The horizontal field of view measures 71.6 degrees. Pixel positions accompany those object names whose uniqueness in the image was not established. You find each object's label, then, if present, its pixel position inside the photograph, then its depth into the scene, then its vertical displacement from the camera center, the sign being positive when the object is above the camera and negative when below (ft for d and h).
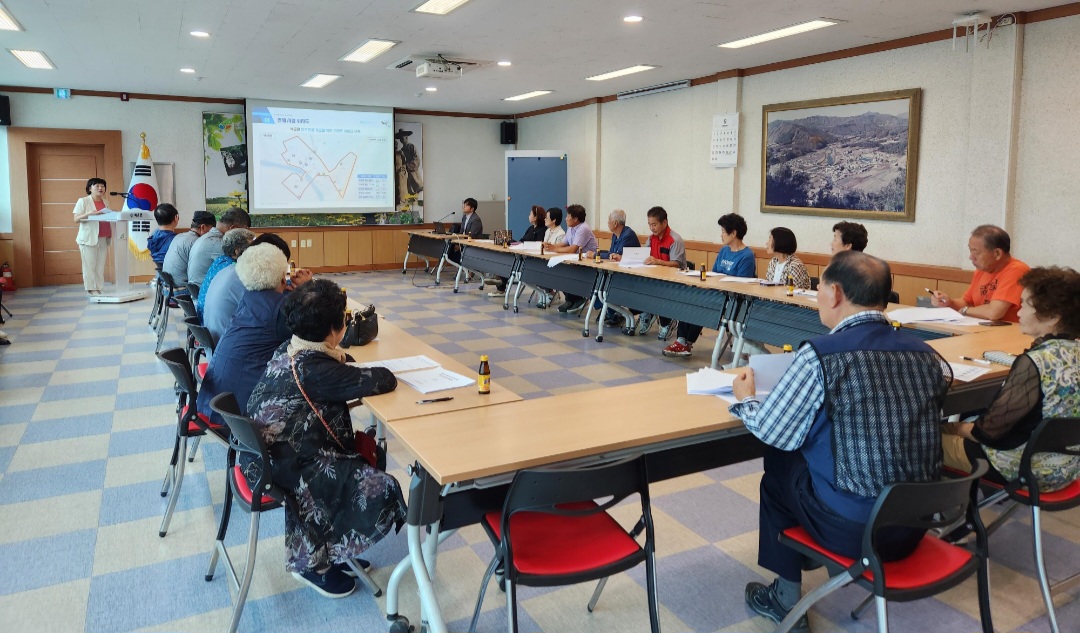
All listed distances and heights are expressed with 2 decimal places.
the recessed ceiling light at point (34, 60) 25.96 +5.89
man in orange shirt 13.85 -0.81
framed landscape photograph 23.27 +2.40
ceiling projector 26.02 +5.42
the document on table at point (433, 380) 9.15 -1.95
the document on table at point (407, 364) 10.18 -1.92
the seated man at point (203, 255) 18.24 -0.75
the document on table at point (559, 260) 25.16 -1.12
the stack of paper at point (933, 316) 13.98 -1.67
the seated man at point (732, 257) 20.59 -0.82
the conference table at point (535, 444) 6.73 -2.05
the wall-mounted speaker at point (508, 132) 45.29 +5.67
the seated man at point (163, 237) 23.70 -0.42
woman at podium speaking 30.55 -0.51
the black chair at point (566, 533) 6.24 -2.88
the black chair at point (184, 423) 9.78 -2.68
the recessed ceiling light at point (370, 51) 23.98 +5.84
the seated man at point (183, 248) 20.77 -0.68
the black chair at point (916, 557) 6.12 -2.91
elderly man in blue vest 6.44 -1.60
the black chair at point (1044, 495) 7.45 -2.83
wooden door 35.78 +1.12
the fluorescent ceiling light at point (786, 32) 20.96 +5.76
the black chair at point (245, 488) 7.52 -2.84
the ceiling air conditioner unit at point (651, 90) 31.48 +6.02
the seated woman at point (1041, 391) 7.84 -1.69
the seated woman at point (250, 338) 10.32 -1.56
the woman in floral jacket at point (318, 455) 7.97 -2.46
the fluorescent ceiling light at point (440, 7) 18.78 +5.57
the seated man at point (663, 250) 23.59 -0.75
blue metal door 39.34 +2.17
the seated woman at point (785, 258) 18.56 -0.76
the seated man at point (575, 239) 27.43 -0.46
